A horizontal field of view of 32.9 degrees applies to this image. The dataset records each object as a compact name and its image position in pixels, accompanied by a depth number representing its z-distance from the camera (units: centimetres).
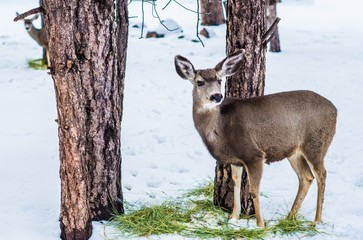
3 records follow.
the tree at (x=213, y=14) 1933
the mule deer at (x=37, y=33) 1480
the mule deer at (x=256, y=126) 555
